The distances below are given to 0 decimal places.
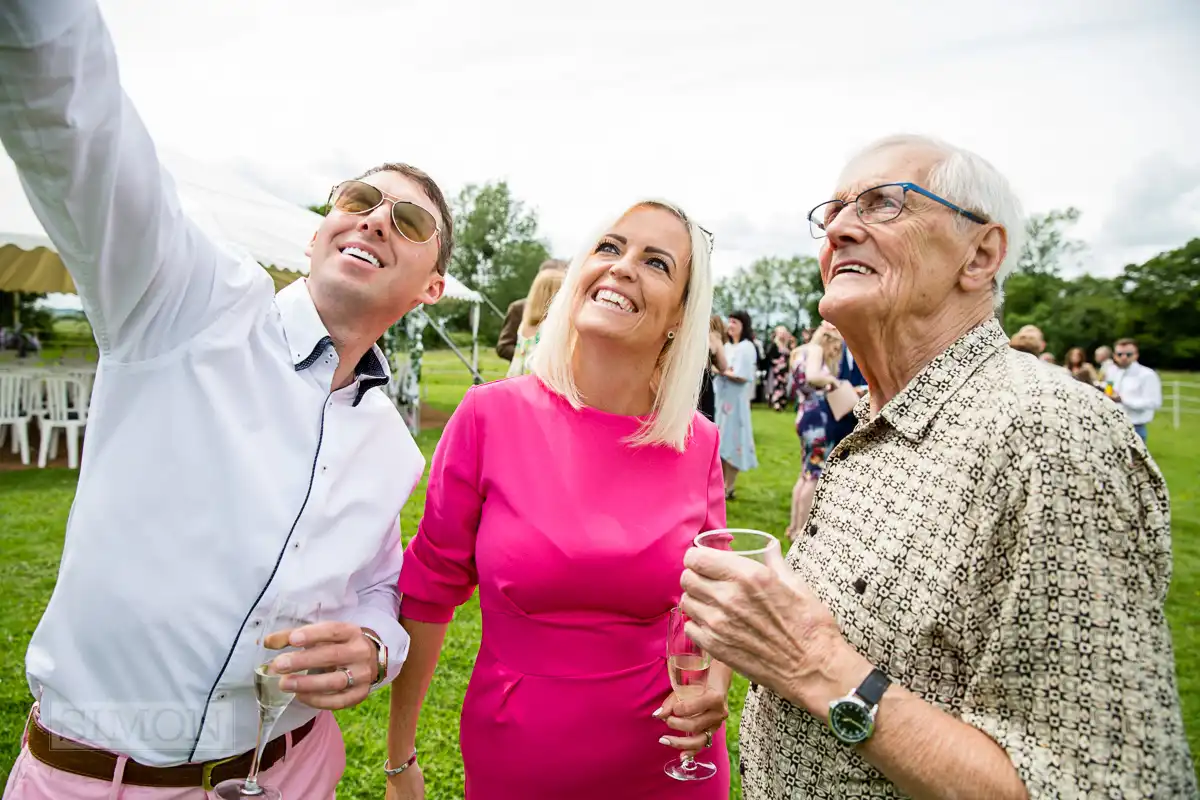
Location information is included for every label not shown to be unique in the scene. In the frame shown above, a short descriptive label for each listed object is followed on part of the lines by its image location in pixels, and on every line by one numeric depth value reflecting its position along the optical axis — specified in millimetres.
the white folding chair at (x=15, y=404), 9422
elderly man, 1216
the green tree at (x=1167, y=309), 53500
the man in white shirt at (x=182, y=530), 1502
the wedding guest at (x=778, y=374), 22516
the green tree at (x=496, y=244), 59594
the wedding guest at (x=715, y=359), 6973
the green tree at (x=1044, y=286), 57656
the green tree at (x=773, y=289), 69688
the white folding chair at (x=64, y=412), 9344
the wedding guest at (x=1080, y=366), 15117
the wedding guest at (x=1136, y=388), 11938
